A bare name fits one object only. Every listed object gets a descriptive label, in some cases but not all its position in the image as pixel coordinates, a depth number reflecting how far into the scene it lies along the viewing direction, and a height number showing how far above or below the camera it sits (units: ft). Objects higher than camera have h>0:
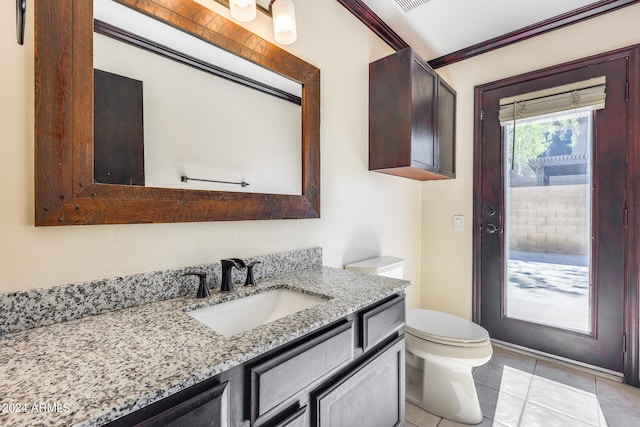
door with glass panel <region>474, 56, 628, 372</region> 6.30 -0.01
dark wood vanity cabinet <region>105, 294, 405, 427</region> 1.93 -1.50
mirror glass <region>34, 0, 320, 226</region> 2.70 +1.05
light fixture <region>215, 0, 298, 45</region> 4.26 +2.84
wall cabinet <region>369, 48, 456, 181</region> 5.87 +2.03
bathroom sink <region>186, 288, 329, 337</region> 3.34 -1.23
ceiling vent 6.02 +4.33
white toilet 5.03 -2.68
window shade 6.37 +2.57
